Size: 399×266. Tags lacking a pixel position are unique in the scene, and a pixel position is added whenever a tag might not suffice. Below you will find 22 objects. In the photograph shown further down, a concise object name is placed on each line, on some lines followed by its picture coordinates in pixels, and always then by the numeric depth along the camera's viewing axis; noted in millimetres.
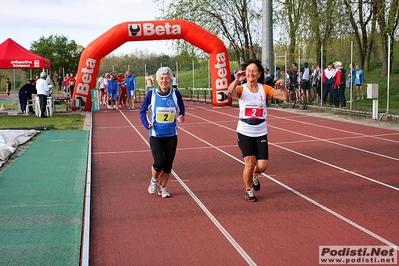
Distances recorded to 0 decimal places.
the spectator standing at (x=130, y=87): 28719
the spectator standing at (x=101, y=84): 32406
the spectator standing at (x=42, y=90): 23619
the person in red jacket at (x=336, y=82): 22828
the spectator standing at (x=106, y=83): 30031
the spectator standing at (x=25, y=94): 25703
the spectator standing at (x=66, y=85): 35672
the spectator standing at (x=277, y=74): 28442
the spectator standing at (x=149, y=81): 31731
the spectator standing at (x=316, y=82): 25391
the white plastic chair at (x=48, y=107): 24314
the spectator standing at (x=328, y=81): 23516
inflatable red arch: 26719
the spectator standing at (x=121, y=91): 30253
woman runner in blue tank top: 8430
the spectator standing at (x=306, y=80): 25172
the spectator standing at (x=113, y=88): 28719
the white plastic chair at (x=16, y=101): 27841
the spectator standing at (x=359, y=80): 24328
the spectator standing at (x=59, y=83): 56375
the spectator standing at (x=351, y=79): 21900
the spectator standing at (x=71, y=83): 34494
